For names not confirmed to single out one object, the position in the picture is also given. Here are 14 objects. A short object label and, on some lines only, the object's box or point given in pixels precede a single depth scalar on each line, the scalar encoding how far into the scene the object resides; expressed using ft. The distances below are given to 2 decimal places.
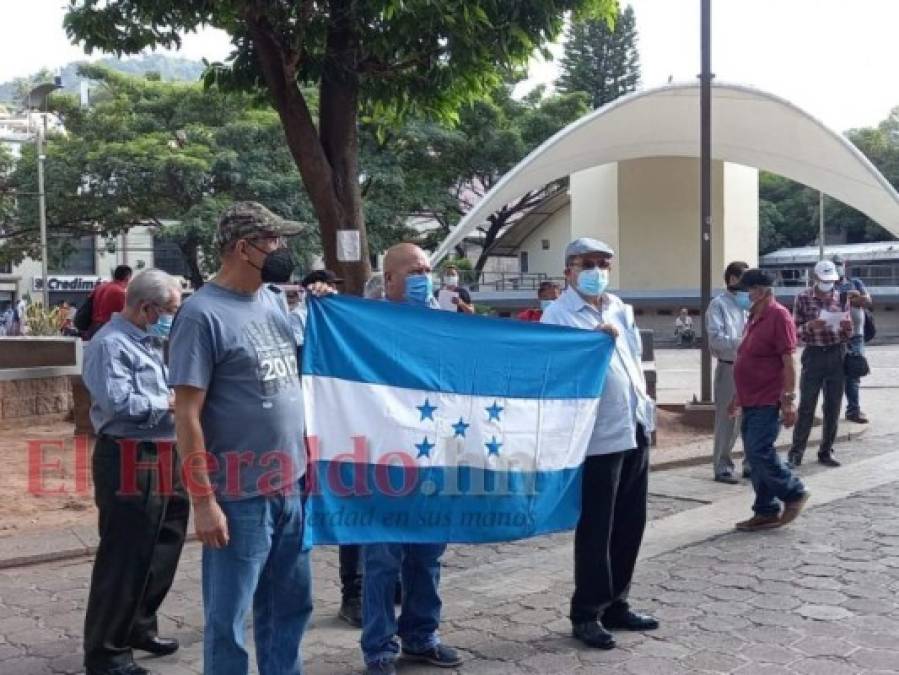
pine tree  183.73
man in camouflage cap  10.50
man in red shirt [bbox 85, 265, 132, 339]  32.42
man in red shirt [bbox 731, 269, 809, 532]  21.90
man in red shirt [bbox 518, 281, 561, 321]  35.80
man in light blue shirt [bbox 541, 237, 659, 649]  15.11
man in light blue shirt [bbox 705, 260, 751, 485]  27.53
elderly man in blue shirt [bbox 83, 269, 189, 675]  13.83
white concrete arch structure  88.02
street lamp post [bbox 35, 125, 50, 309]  94.63
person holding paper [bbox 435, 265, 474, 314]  36.81
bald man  13.52
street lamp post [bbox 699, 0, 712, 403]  37.99
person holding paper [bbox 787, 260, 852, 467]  30.07
